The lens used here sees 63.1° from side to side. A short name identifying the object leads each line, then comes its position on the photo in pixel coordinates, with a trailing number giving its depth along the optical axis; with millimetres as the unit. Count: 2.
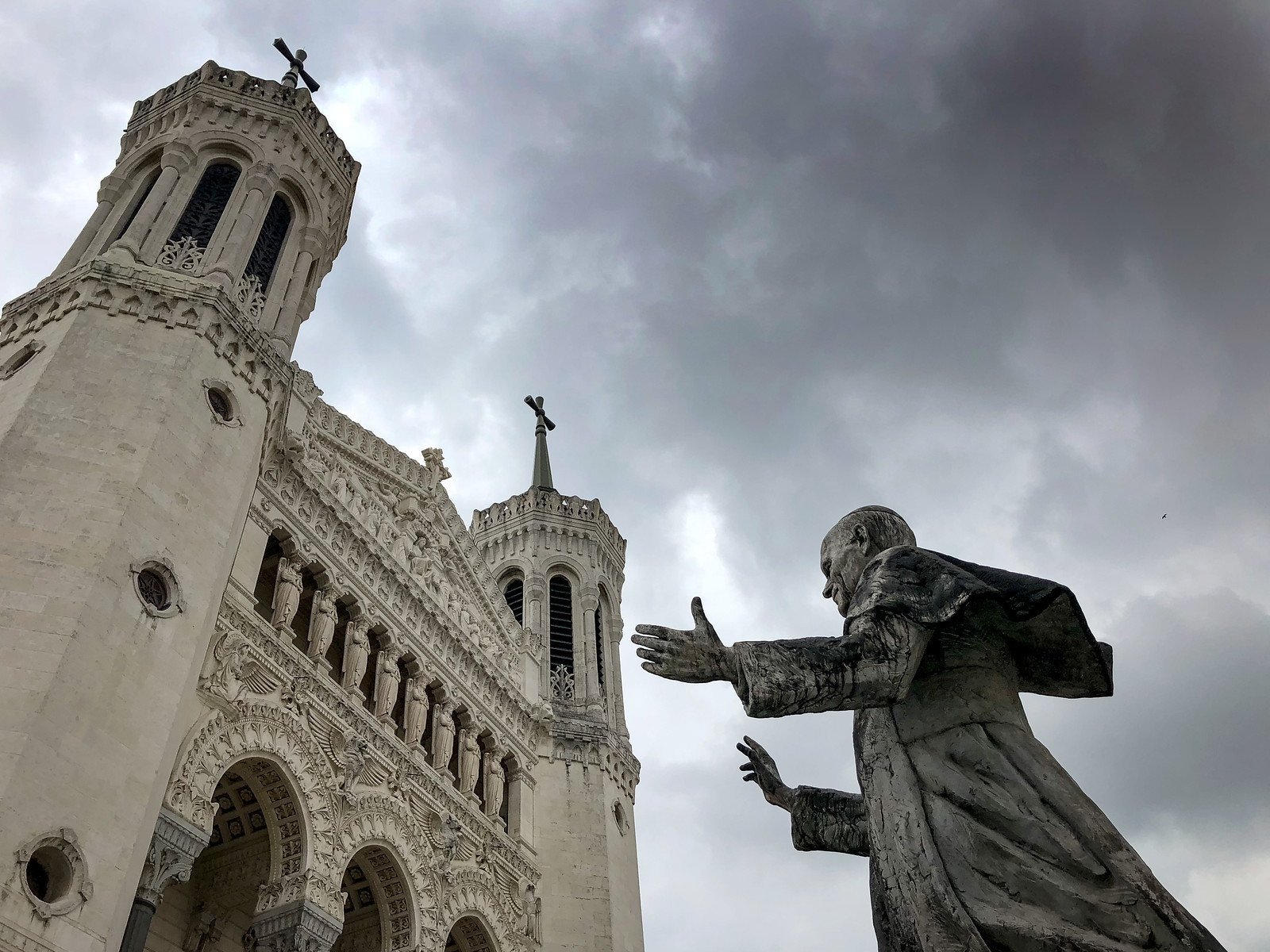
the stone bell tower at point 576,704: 19703
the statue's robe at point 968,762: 2914
